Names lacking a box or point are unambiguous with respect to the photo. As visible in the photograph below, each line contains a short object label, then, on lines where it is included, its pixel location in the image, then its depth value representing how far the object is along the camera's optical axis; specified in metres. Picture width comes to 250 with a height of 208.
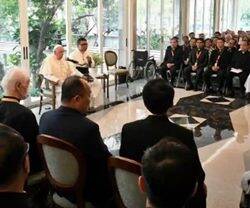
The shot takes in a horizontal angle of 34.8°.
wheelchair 9.51
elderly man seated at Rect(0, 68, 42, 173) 2.69
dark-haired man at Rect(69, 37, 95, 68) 7.00
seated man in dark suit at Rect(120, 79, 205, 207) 2.20
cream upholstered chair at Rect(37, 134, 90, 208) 2.28
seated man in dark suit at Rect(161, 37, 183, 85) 9.09
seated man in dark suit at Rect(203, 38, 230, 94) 8.29
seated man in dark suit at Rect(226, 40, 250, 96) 8.09
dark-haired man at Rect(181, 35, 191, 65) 9.25
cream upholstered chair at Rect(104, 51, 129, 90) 8.23
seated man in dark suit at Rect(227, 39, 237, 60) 8.46
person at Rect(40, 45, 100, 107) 6.23
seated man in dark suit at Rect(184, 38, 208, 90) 8.64
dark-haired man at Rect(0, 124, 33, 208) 1.27
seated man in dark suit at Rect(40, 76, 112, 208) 2.38
